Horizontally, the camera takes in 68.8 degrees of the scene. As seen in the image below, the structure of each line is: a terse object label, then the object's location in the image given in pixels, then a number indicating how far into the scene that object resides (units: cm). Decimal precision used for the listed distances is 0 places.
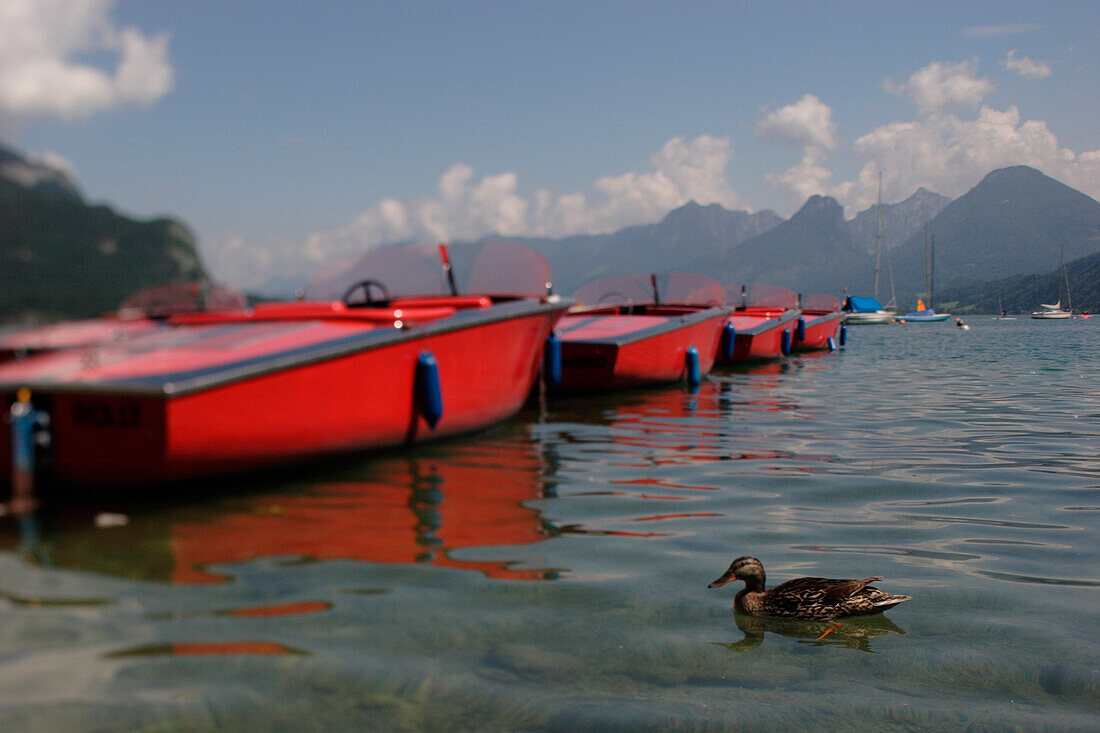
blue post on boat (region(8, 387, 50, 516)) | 379
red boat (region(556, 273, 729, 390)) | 991
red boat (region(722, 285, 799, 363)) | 1566
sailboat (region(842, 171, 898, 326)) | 4538
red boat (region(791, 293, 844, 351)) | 2050
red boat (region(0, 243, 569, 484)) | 395
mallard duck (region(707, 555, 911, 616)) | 277
